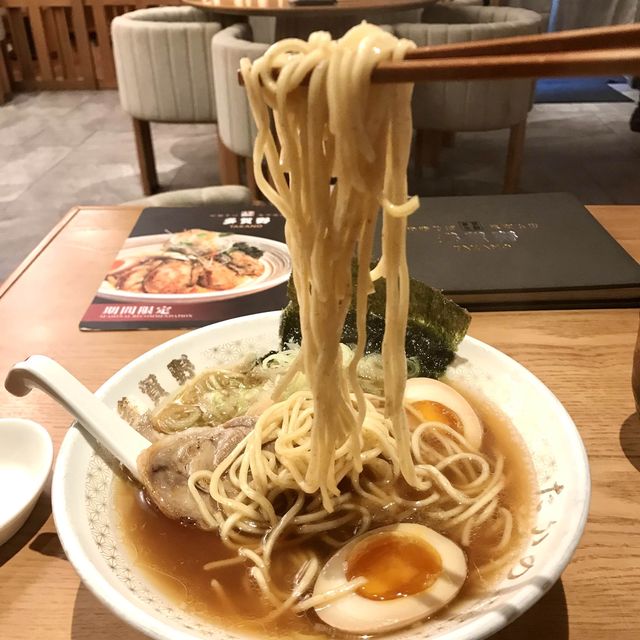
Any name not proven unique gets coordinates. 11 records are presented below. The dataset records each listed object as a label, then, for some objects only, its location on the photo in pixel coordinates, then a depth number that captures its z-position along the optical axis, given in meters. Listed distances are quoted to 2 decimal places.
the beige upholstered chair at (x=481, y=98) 1.16
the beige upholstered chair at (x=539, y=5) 1.99
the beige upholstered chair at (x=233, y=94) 1.09
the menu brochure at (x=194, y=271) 0.50
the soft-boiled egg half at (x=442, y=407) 0.39
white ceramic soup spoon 0.35
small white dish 0.35
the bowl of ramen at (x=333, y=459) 0.28
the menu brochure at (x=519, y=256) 0.50
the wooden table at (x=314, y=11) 1.21
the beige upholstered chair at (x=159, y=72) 1.31
